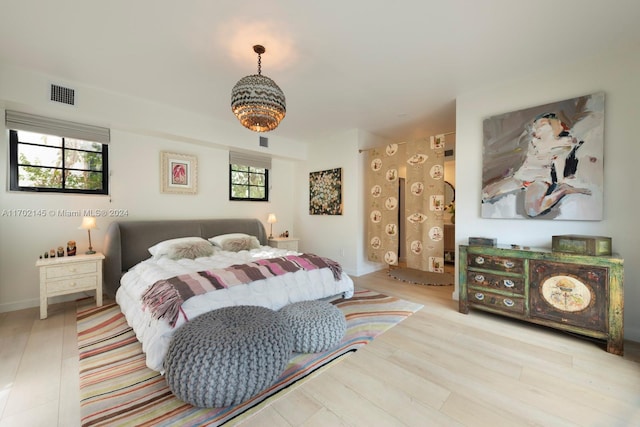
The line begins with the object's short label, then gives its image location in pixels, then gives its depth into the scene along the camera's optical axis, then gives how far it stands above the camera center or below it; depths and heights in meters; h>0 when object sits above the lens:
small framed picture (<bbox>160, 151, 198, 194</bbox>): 3.79 +0.58
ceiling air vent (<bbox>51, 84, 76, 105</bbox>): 2.71 +1.25
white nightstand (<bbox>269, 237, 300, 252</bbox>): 4.70 -0.60
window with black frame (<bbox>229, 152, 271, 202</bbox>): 4.55 +0.63
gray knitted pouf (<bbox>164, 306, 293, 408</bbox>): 1.40 -0.87
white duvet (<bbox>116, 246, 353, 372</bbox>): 1.79 -0.76
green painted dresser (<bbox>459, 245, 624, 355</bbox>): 2.01 -0.70
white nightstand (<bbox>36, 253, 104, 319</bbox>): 2.61 -0.71
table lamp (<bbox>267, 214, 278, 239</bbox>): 4.78 -0.16
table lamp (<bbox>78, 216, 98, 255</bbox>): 2.96 -0.16
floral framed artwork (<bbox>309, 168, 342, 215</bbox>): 4.61 +0.36
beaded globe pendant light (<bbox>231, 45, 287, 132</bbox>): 2.03 +0.89
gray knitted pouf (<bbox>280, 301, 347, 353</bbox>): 1.98 -0.93
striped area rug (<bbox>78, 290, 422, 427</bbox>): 1.40 -1.13
